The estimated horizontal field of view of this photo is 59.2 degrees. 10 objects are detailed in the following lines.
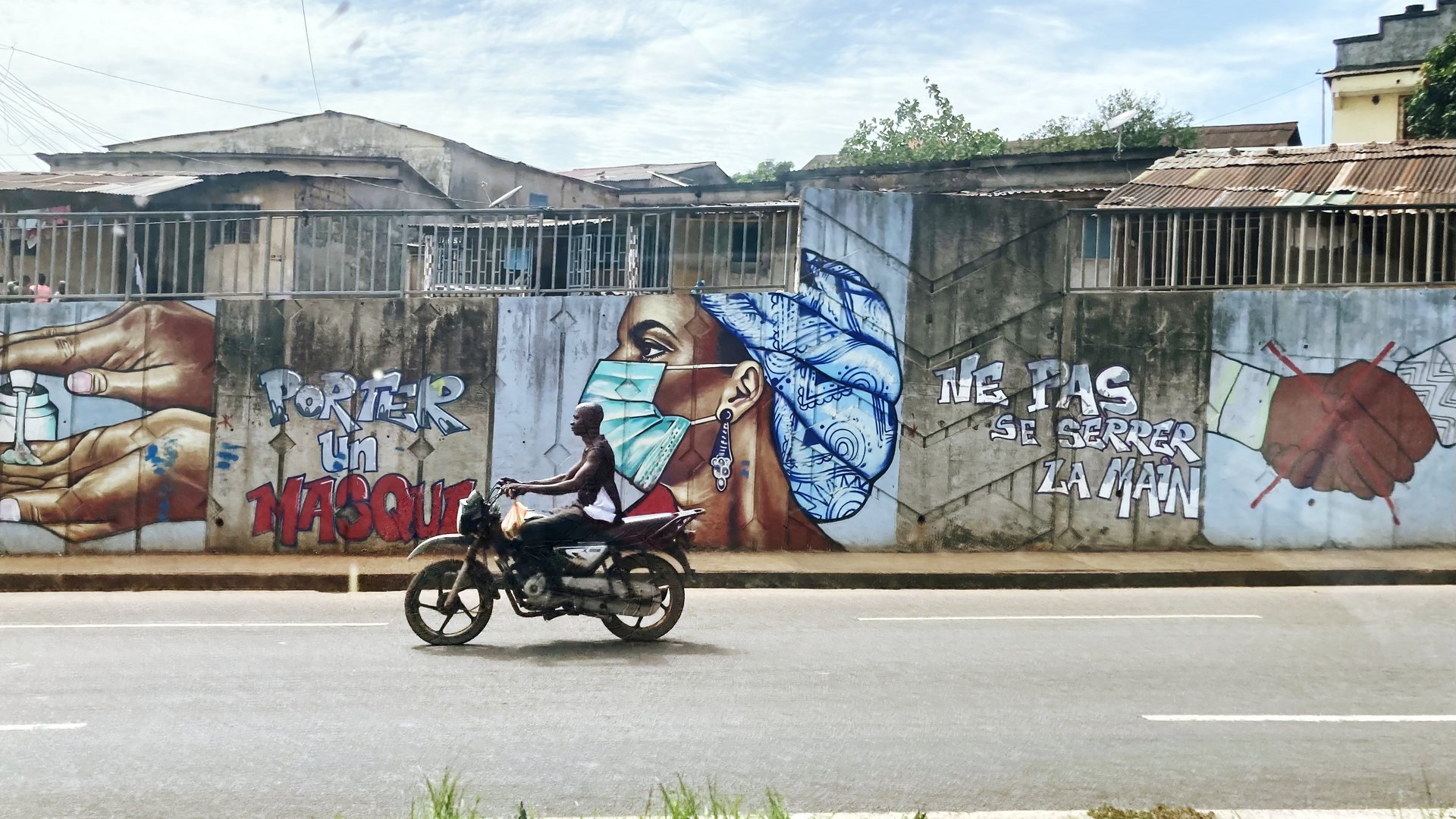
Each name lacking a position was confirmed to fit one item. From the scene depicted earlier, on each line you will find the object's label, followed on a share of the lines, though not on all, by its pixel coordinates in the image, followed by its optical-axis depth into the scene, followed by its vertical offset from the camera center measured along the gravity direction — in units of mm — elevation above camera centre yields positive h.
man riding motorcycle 8406 -543
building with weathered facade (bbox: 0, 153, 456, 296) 13953 +1601
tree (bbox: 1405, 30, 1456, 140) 25766 +6998
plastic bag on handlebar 8445 -742
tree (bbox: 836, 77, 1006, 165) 45125 +10348
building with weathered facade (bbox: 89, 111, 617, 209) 32281 +6450
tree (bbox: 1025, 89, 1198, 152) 38062 +9185
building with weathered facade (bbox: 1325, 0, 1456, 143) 34906 +10176
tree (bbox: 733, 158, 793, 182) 58781 +11391
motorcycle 8391 -1115
